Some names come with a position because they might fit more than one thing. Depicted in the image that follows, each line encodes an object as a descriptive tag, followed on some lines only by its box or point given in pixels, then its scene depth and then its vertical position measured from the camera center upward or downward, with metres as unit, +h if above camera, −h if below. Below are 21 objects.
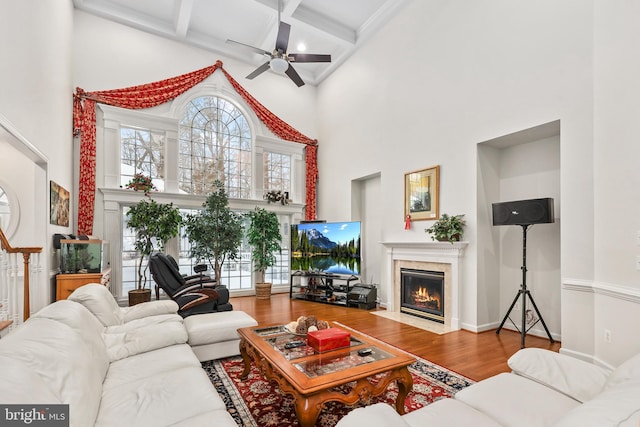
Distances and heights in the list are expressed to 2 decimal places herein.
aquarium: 4.13 -0.54
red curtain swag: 5.48 +2.09
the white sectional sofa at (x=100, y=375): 1.28 -0.93
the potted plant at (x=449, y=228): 4.40 -0.19
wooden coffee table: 1.81 -1.00
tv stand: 6.03 -1.44
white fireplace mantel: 4.46 -0.67
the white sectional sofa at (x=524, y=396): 1.19 -0.92
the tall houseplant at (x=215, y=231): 6.01 -0.30
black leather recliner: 4.18 -1.03
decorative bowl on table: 2.70 -0.94
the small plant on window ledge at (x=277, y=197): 7.13 +0.41
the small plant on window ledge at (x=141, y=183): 5.79 +0.59
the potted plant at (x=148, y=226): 5.46 -0.19
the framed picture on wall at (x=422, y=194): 4.88 +0.34
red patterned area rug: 2.23 -1.43
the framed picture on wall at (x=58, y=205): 4.00 +0.15
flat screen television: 5.87 -0.63
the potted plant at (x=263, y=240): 6.56 -0.51
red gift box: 2.32 -0.93
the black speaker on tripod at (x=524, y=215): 3.42 -0.01
